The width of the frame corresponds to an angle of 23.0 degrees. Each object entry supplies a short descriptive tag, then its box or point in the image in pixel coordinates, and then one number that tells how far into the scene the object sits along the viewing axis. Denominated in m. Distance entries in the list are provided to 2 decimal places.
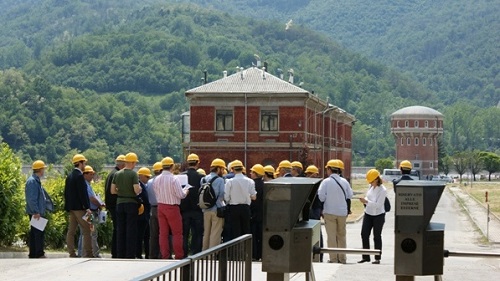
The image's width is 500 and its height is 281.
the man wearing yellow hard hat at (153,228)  19.98
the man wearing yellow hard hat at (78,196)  19.39
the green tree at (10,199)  23.34
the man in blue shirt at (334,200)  19.70
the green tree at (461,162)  178.88
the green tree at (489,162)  178.38
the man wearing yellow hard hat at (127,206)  19.00
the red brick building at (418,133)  175.12
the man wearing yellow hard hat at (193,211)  19.58
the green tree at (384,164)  193.00
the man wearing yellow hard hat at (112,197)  19.83
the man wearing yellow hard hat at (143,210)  19.81
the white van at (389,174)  134.38
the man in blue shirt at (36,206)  19.14
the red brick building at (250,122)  70.62
